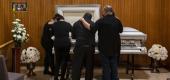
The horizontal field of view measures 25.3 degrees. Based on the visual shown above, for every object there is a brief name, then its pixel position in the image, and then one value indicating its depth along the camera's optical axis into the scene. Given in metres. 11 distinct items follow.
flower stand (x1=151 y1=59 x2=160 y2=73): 10.51
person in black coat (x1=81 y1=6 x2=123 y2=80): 7.90
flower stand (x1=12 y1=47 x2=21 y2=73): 8.82
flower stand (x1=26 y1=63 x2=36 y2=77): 9.86
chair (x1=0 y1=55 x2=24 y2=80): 3.92
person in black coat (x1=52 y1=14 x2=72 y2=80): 8.51
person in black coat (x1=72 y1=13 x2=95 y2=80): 8.17
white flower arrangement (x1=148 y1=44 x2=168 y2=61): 10.41
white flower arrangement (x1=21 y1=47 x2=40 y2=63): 9.69
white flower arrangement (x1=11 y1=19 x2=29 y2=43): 8.88
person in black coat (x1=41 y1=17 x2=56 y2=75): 9.53
